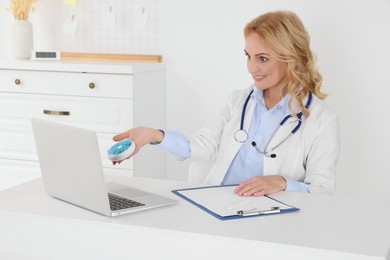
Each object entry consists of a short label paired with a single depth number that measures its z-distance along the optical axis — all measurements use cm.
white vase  514
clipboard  291
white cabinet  475
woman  351
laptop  283
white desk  269
